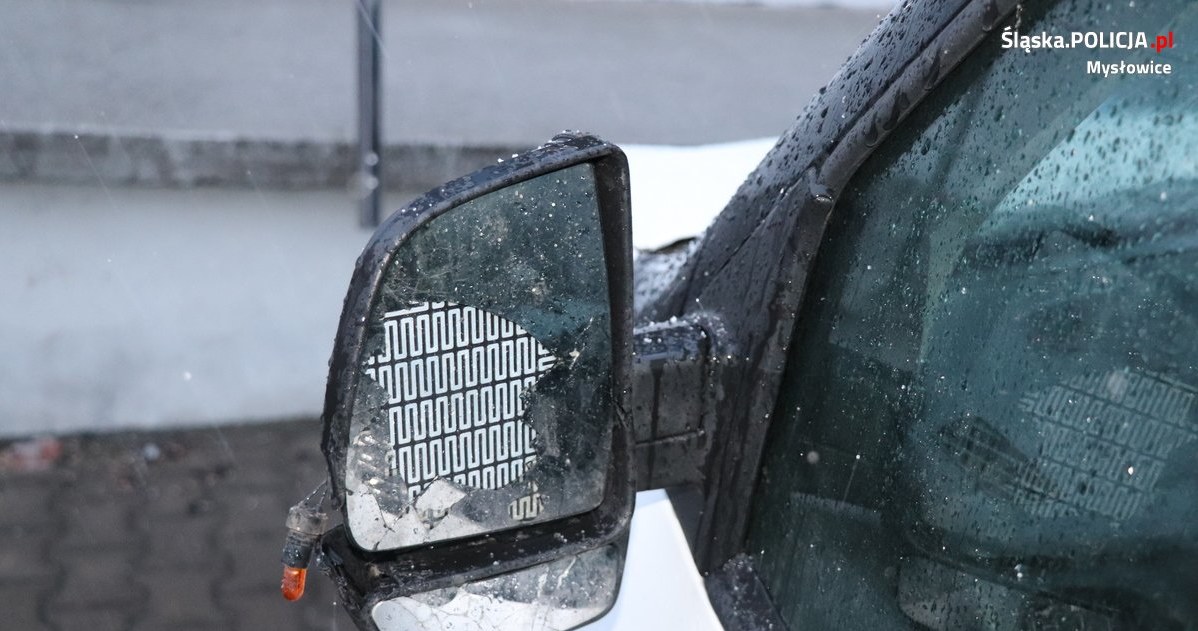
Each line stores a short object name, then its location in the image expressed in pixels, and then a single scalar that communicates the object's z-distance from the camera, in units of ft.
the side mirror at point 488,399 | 3.39
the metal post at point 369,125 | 12.80
